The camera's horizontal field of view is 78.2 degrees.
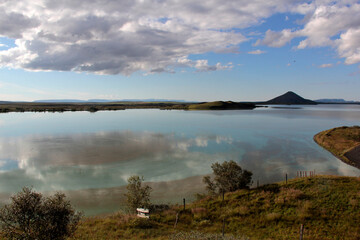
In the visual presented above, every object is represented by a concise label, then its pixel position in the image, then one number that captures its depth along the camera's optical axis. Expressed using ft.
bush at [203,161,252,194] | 101.09
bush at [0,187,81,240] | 40.50
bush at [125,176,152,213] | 79.77
